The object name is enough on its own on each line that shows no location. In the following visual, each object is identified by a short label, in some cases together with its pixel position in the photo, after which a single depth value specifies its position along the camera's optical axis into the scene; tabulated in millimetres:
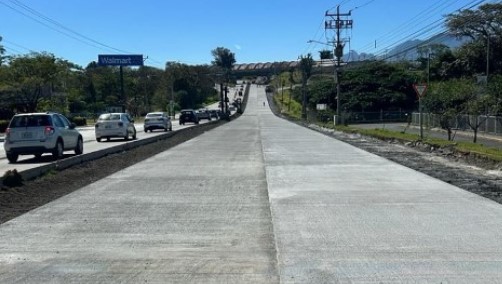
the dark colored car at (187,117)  67312
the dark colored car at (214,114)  96094
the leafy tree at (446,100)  35312
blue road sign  73250
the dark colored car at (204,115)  86188
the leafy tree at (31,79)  66438
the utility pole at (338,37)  65700
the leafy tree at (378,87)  93250
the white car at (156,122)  46656
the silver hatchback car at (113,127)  33531
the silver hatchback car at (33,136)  20672
